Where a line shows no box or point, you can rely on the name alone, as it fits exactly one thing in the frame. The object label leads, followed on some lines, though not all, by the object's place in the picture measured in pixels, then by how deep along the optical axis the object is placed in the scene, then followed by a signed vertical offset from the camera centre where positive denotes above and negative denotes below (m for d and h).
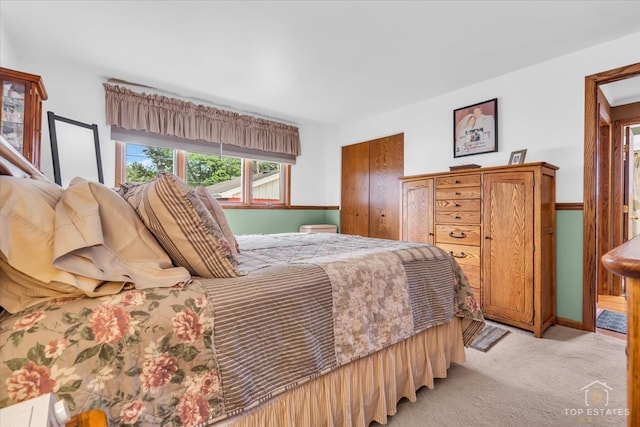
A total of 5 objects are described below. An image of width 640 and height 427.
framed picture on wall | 3.12 +0.91
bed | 0.73 -0.33
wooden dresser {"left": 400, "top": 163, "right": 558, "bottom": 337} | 2.39 -0.21
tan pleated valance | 3.16 +1.13
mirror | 2.64 +0.61
